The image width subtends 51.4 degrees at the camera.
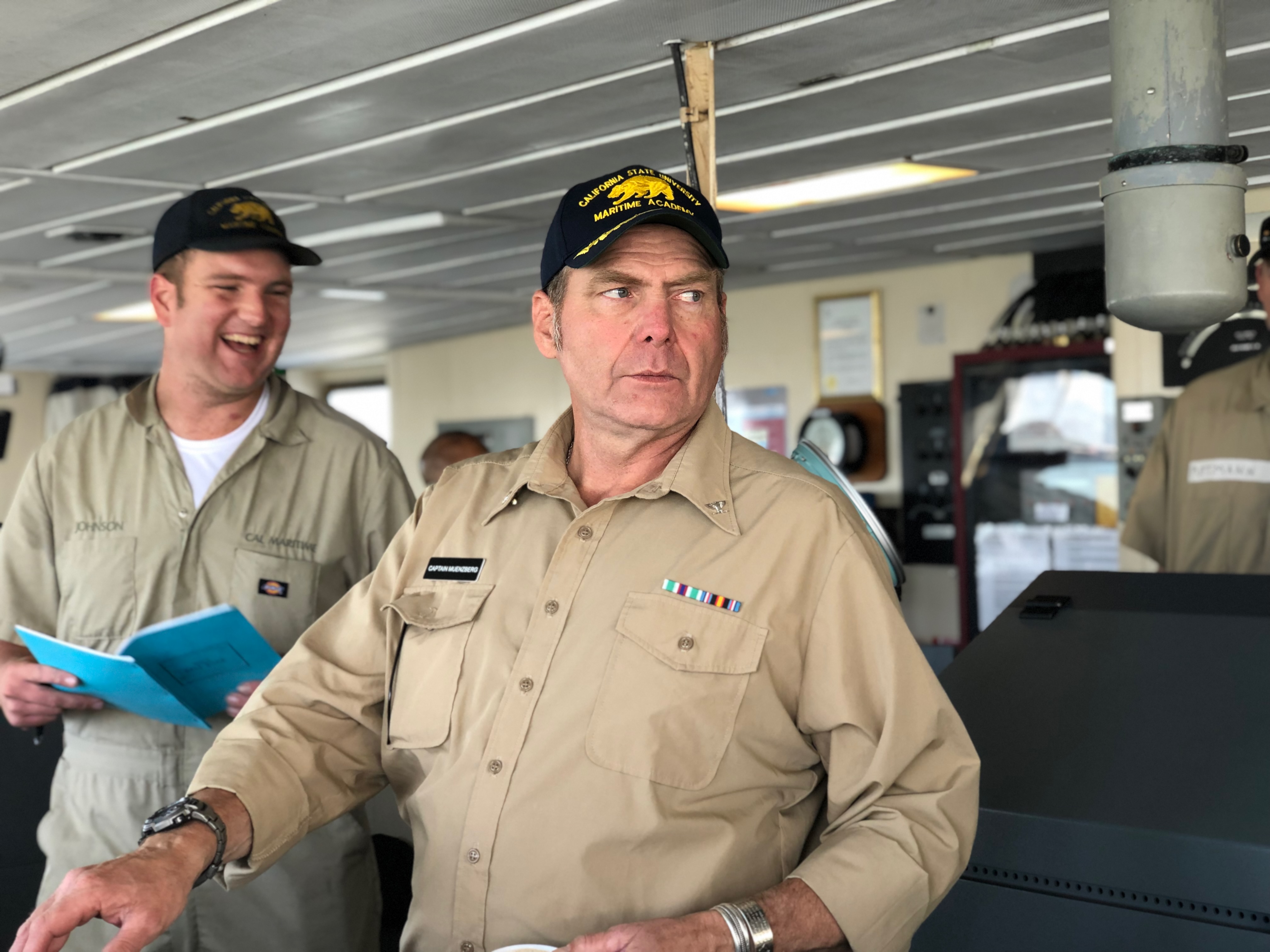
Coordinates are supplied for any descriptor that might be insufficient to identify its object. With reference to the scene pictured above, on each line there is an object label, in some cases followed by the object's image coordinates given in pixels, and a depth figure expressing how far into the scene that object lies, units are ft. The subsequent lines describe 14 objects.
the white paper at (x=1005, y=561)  17.24
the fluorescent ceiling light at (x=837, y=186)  12.44
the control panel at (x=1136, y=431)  15.98
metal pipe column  5.81
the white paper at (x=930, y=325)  19.35
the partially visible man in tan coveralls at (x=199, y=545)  7.28
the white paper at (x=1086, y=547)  16.69
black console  5.33
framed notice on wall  20.08
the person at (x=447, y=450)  18.48
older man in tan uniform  4.62
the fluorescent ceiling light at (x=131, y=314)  20.67
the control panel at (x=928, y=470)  19.22
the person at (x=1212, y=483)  9.95
